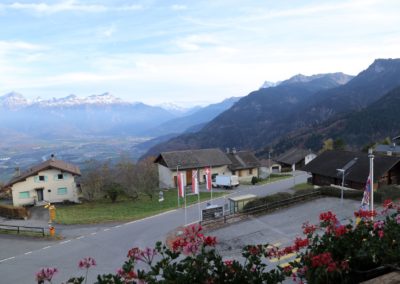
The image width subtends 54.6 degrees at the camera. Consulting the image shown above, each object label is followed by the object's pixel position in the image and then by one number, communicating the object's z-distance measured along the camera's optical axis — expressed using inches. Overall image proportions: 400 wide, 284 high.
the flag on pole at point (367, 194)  784.3
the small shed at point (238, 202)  1216.1
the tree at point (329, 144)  3335.4
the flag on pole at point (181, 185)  1178.3
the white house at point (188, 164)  2135.8
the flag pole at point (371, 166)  788.0
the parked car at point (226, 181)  1950.1
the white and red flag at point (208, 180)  1299.2
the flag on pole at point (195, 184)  1210.6
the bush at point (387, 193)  1211.9
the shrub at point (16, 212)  1403.8
